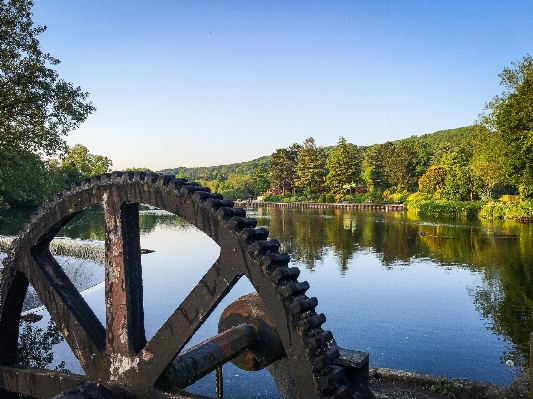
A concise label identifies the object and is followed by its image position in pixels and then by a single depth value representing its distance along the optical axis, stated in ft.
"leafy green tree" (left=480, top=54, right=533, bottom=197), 94.02
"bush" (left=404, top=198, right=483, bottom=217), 160.25
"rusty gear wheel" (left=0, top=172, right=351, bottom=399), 7.79
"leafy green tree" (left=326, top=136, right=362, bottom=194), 264.11
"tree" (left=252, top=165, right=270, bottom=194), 336.49
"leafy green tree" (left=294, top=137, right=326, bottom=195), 287.89
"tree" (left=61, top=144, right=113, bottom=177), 244.83
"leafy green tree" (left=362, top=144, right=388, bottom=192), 269.44
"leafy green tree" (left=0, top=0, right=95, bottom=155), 46.62
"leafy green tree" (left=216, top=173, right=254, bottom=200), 348.79
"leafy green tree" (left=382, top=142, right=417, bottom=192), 249.14
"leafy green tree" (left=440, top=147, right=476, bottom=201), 177.78
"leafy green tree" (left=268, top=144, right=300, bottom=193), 314.14
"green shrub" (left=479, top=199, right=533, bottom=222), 127.85
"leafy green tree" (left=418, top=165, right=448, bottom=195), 199.93
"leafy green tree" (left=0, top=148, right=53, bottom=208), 47.44
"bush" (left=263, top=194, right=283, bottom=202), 296.32
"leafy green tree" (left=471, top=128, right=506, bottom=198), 120.88
